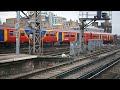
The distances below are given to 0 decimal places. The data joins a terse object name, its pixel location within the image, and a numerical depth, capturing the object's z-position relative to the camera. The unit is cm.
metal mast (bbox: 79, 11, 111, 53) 2850
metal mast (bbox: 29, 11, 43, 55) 2278
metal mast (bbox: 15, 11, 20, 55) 1855
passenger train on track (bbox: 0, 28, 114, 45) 3020
